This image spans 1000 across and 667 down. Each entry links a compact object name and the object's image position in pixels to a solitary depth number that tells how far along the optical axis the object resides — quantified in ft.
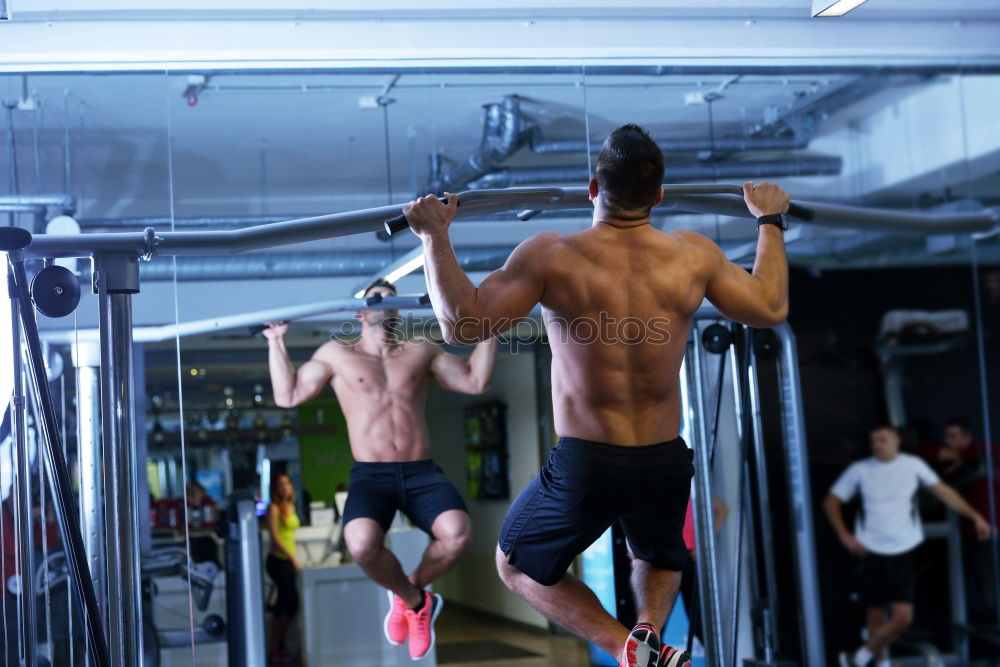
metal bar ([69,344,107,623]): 11.28
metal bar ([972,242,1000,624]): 16.39
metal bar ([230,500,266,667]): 11.77
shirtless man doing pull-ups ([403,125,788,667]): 7.75
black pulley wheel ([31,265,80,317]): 8.36
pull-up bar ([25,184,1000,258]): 8.49
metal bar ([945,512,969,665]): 15.89
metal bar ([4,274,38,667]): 8.95
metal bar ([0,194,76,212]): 12.37
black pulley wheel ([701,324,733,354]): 13.61
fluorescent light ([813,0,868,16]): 12.20
